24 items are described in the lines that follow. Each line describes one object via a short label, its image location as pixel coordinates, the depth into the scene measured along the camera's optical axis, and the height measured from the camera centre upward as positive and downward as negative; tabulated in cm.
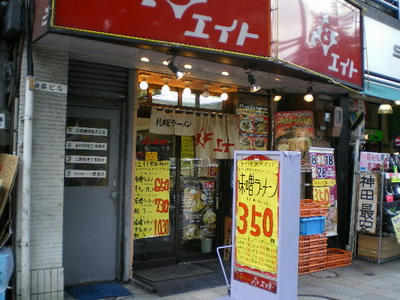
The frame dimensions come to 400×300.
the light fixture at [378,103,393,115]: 1016 +143
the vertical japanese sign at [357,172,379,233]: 909 -77
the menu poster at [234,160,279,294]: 439 -65
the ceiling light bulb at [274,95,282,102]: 922 +150
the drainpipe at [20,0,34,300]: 548 -23
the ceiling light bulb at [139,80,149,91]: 724 +133
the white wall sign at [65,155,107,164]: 665 +1
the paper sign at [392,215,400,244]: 883 -122
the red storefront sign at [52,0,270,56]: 486 +179
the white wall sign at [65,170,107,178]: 664 -22
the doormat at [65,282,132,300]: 631 -205
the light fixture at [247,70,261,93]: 665 +134
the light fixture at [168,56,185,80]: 572 +128
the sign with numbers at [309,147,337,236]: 878 -30
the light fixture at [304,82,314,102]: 779 +136
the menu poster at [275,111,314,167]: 912 +73
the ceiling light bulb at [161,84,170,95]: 748 +133
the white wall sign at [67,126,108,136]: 668 +48
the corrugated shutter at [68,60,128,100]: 662 +131
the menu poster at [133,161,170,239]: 761 -70
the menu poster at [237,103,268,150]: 887 +82
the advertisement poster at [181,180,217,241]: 842 -98
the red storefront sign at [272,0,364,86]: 638 +220
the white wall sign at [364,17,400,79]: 994 +298
